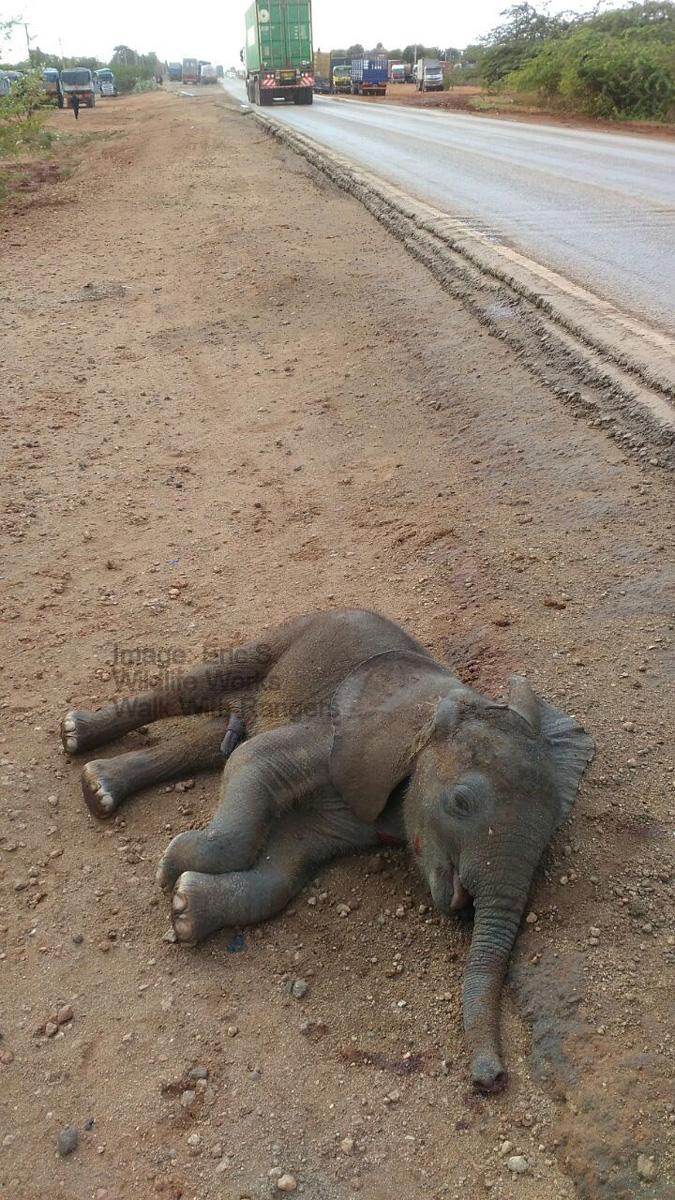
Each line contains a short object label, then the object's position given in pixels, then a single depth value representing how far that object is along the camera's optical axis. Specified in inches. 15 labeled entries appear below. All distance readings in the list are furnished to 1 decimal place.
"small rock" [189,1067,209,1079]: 108.1
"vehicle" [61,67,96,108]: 1895.9
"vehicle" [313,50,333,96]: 2603.8
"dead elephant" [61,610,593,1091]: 111.1
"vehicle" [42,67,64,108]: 1831.9
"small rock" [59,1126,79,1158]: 101.7
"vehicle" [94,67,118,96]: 2571.4
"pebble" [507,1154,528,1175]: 95.0
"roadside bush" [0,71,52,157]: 761.0
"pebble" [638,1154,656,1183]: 90.4
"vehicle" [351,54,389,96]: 2148.1
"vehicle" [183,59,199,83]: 3654.0
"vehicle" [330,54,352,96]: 2456.9
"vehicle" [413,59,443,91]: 2174.0
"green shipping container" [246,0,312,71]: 1546.5
